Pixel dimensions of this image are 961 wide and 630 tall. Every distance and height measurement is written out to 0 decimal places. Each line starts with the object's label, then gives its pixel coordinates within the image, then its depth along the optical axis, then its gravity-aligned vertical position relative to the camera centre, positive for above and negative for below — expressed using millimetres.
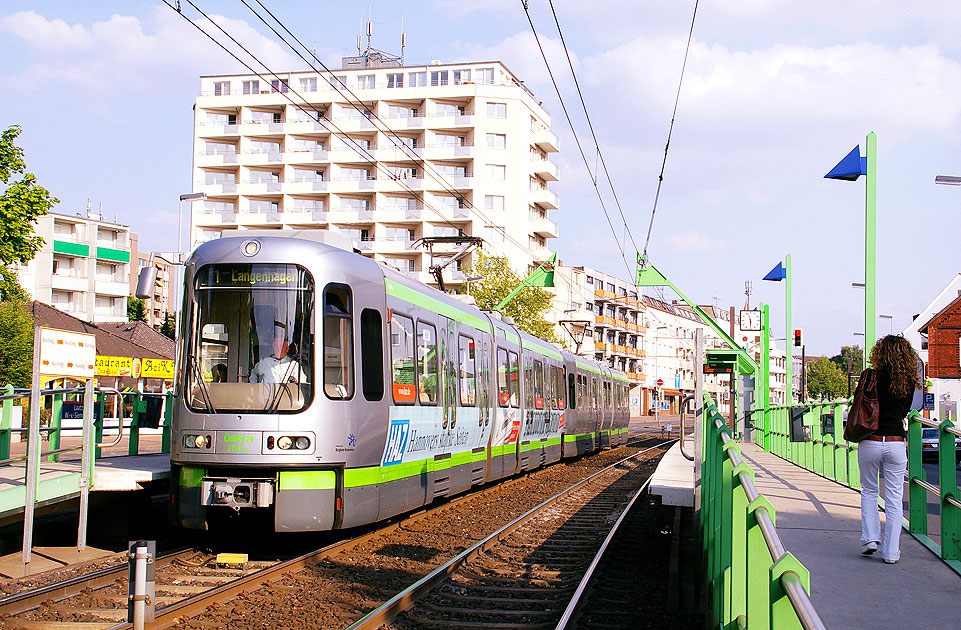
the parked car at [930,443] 25938 -1200
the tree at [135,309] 91500 +6462
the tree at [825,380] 121375 +2056
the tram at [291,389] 9570 -42
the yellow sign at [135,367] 35844 +521
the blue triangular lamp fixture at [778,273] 30359 +3695
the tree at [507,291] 46719 +4441
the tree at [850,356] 144250 +6075
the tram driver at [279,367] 9719 +160
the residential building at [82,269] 79312 +8977
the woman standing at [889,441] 7102 -307
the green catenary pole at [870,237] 13805 +2221
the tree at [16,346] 51031 +1604
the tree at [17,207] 20969 +3584
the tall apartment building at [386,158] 71000 +16477
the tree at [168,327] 74550 +4203
